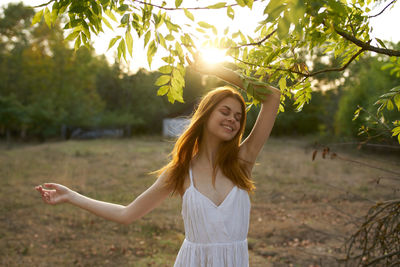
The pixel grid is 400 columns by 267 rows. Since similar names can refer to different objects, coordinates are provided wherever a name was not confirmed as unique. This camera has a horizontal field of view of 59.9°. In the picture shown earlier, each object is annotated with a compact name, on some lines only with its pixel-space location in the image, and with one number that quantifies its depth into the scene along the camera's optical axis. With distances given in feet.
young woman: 6.35
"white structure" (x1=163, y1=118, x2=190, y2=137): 100.48
